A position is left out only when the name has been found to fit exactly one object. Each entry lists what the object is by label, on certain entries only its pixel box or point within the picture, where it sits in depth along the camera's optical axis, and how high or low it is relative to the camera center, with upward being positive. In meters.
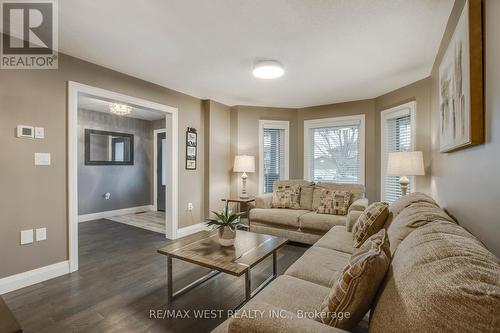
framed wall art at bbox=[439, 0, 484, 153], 1.25 +0.50
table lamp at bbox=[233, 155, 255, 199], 4.45 +0.02
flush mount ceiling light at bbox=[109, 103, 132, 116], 4.21 +1.04
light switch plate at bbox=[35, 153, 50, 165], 2.47 +0.09
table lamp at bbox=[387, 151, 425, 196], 2.91 +0.02
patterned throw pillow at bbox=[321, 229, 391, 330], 0.93 -0.50
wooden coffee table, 1.81 -0.75
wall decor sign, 4.16 +0.34
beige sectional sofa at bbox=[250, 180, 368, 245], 3.28 -0.73
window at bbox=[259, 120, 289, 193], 5.02 +0.28
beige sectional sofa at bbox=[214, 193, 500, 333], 0.61 -0.38
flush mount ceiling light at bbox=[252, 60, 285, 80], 2.76 +1.16
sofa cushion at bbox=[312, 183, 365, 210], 3.64 -0.37
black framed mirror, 5.26 +0.44
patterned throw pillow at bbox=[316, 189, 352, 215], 3.47 -0.55
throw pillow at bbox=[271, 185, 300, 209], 3.97 -0.52
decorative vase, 2.19 -0.64
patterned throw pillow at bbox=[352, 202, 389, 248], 2.09 -0.52
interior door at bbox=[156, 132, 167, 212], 6.18 -0.09
